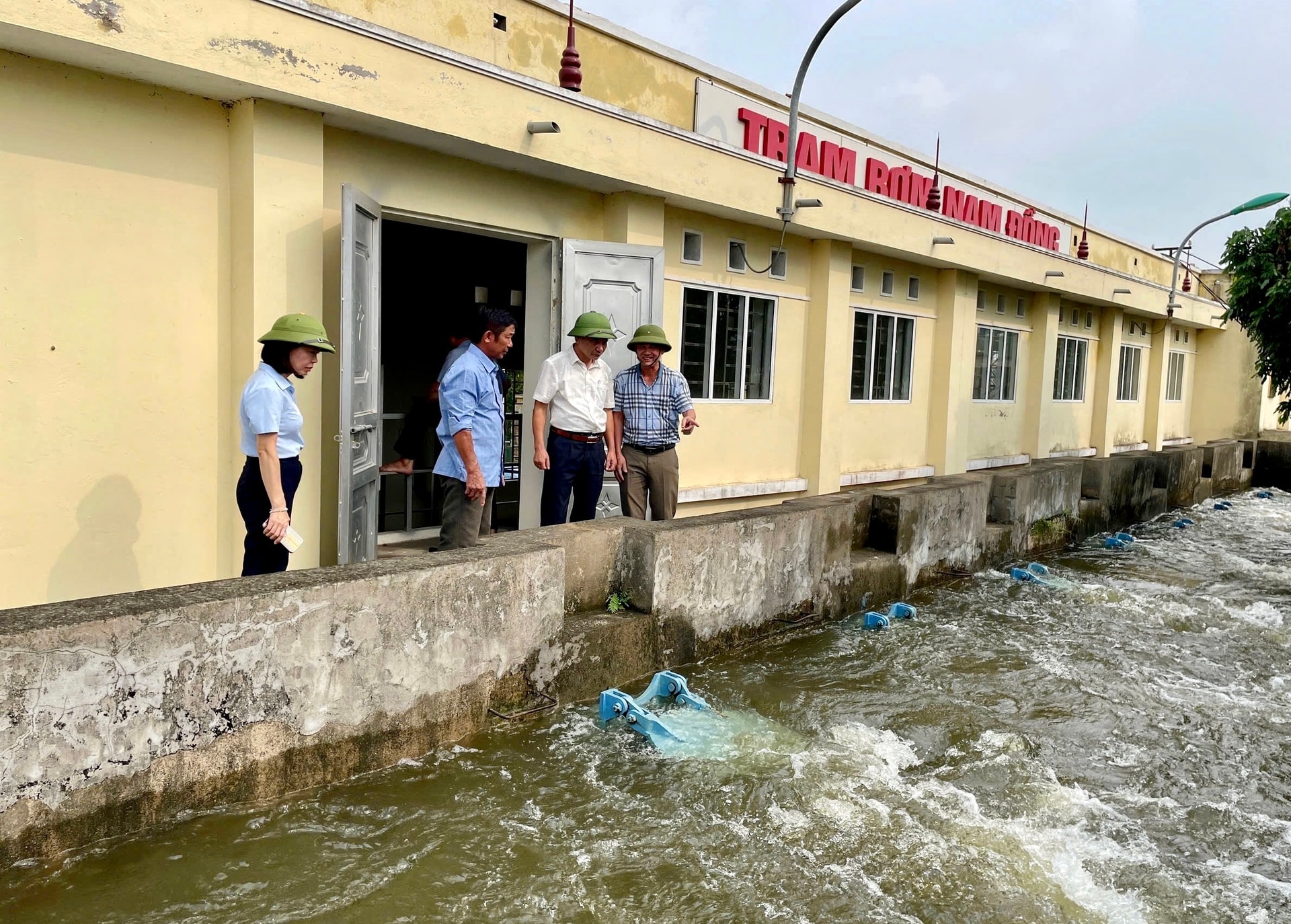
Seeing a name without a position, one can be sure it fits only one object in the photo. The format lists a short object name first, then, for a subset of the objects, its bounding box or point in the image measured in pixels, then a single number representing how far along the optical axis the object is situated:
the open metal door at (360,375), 5.60
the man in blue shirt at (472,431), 5.51
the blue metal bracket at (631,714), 4.76
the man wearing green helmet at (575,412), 6.47
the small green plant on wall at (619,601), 5.77
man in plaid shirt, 6.93
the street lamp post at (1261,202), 15.26
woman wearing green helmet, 4.48
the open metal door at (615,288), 7.49
